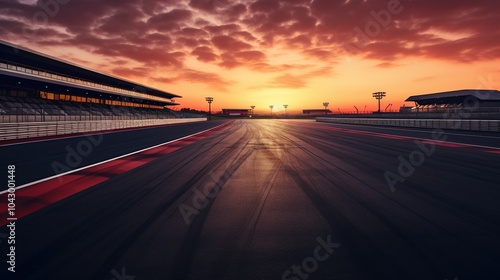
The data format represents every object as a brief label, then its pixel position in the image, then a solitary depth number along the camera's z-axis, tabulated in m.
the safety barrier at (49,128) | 15.92
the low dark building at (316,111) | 121.46
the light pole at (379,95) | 74.86
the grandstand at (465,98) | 48.59
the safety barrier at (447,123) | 21.97
